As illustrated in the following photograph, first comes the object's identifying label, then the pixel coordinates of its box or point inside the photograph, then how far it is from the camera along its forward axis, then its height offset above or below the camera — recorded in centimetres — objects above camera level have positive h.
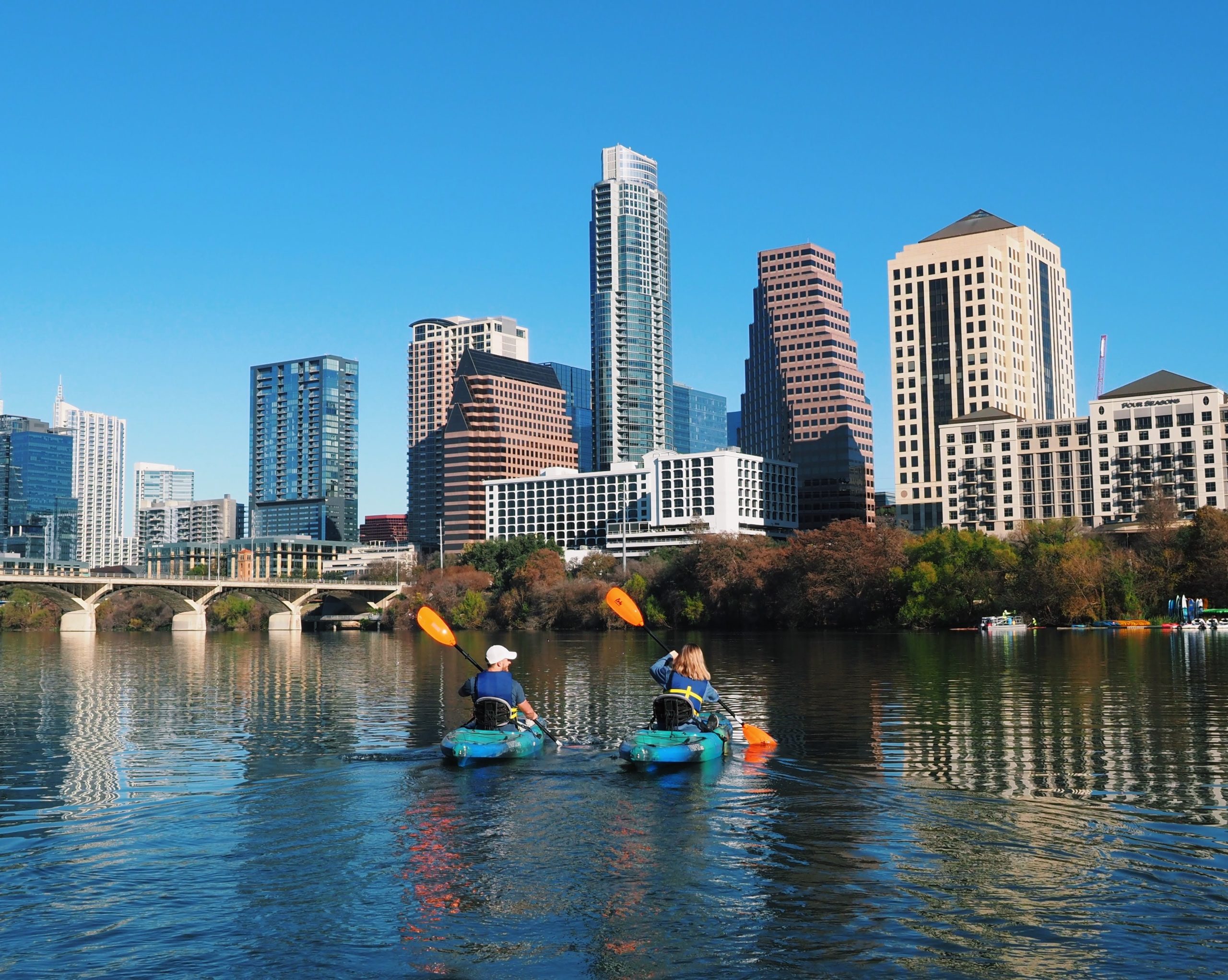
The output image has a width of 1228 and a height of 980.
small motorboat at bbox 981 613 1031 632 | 9306 -510
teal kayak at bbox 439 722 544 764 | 2489 -384
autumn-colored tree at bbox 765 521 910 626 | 10862 -134
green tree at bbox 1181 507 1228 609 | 9494 +22
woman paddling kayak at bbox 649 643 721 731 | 2470 -243
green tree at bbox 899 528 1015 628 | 10319 -199
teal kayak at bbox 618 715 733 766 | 2369 -378
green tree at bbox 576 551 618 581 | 15100 -8
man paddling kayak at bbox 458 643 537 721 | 2495 -259
